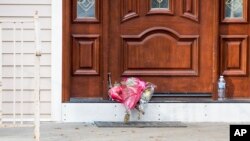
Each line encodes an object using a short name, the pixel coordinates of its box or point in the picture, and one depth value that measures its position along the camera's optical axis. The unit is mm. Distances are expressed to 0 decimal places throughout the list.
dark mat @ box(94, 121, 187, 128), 10188
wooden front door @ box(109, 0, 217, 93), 10686
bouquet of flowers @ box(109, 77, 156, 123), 10376
